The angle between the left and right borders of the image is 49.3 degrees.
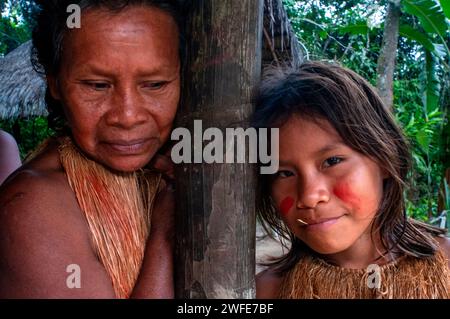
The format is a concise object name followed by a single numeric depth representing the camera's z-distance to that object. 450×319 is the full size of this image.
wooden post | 1.24
